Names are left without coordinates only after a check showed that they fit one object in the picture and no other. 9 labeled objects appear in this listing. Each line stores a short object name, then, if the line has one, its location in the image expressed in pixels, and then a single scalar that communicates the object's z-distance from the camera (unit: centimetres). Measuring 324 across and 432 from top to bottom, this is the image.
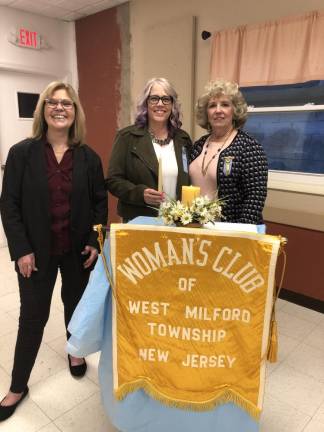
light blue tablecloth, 123
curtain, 239
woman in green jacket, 164
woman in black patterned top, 156
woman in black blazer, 147
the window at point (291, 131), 266
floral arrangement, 114
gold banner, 111
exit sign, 365
